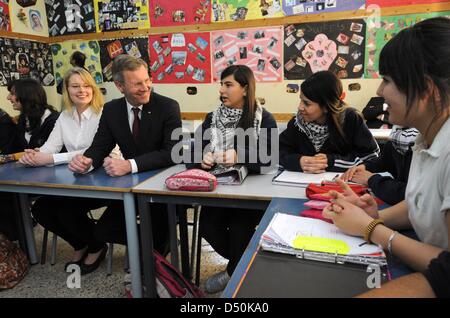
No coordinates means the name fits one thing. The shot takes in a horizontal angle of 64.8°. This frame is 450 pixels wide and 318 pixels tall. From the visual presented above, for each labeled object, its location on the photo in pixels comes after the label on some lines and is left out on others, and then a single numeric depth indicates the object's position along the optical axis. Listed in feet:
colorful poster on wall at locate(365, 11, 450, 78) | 10.65
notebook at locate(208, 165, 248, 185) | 5.68
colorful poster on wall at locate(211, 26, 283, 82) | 11.96
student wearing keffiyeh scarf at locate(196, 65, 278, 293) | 6.04
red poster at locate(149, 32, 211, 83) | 12.71
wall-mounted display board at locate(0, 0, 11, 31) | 11.76
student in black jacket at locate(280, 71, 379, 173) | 6.15
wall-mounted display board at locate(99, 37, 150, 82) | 13.29
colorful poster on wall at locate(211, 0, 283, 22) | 11.70
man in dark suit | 6.81
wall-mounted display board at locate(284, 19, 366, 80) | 11.20
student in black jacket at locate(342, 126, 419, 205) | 4.49
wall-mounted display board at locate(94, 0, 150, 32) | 13.07
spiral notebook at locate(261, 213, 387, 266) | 2.98
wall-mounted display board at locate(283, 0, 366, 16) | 10.98
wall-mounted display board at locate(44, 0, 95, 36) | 13.65
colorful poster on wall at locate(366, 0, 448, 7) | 10.52
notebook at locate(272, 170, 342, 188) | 5.46
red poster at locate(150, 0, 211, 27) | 12.40
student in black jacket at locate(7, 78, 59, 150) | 8.81
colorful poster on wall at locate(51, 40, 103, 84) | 13.85
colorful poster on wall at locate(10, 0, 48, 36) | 12.34
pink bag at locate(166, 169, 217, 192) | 5.32
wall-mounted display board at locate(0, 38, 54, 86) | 11.96
